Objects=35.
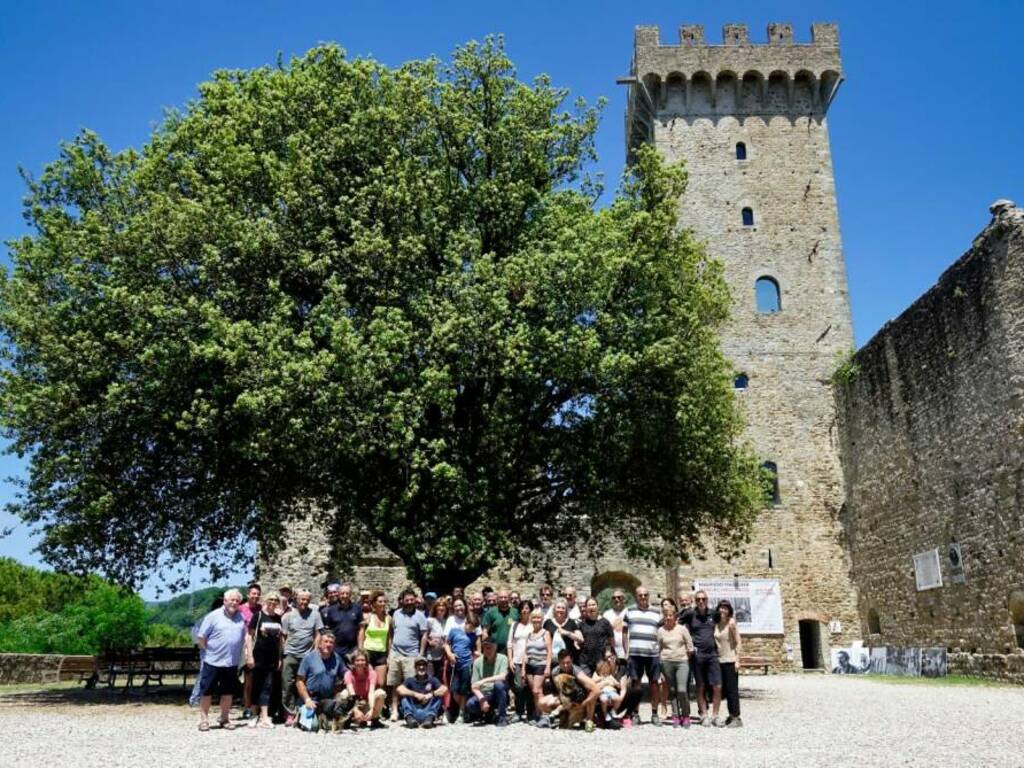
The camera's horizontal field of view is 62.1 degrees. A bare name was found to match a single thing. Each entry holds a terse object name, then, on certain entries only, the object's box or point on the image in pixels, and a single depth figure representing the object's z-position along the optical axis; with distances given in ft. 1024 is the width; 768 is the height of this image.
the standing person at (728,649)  34.68
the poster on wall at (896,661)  68.85
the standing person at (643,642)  35.40
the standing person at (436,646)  36.60
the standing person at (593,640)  34.40
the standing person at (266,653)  34.73
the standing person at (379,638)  36.06
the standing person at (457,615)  36.86
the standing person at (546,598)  37.73
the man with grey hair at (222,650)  32.48
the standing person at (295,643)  35.12
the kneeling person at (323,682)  32.63
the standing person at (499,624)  37.60
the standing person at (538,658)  34.88
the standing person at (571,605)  37.78
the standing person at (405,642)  35.65
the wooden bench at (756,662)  82.53
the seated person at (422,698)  34.06
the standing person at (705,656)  34.96
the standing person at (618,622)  37.29
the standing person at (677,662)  34.73
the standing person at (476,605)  38.63
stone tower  85.40
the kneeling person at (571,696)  33.14
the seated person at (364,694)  33.24
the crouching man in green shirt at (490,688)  34.96
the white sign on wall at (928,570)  66.33
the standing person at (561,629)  35.19
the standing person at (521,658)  35.17
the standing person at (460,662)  35.96
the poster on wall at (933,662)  64.95
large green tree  44.27
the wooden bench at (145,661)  54.13
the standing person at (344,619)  35.88
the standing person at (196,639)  32.99
